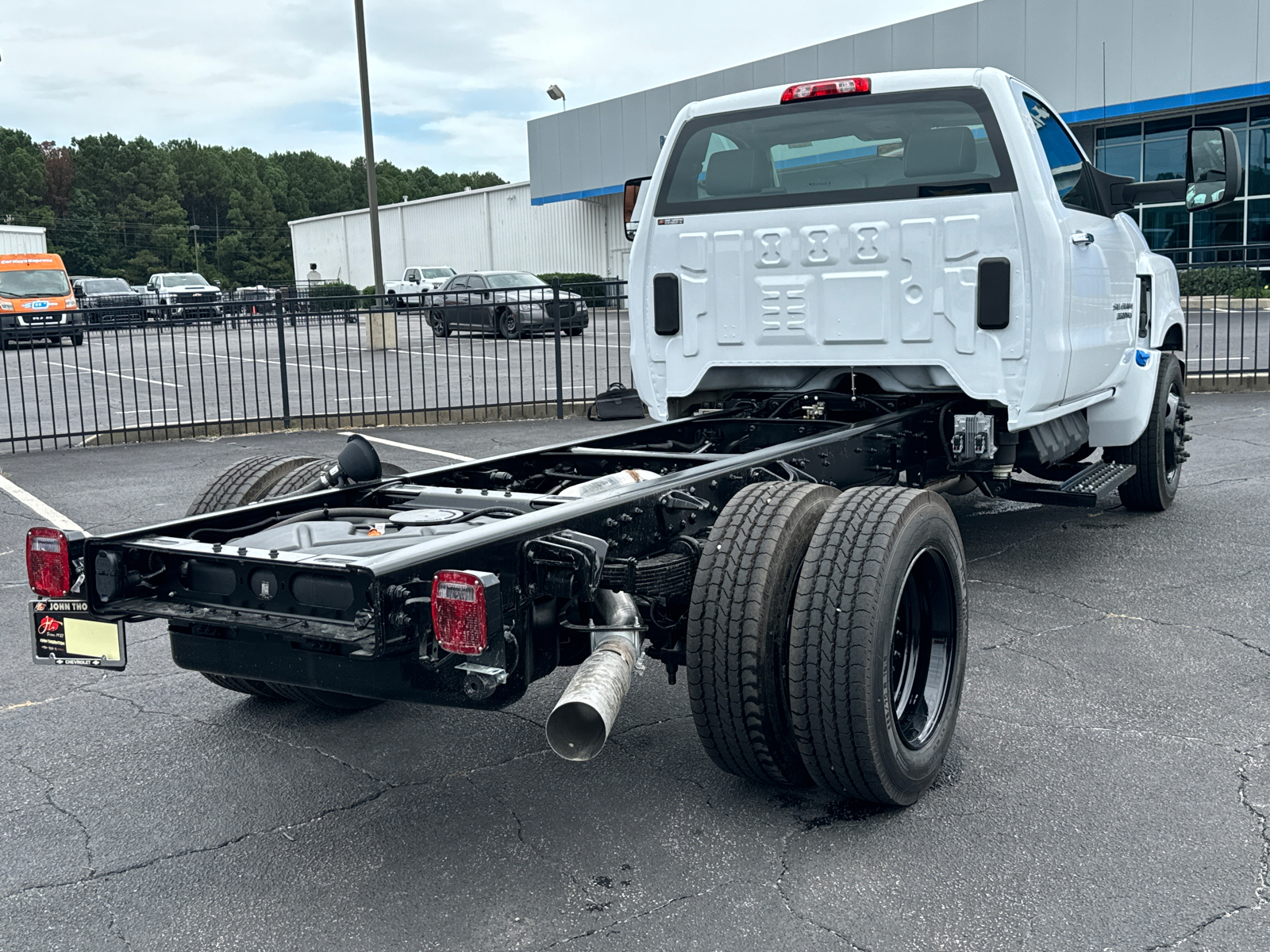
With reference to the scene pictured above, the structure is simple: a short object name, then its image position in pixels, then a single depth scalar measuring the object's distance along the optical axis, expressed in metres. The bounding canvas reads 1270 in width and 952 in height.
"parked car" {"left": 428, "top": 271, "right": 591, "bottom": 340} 13.17
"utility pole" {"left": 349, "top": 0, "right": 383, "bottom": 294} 23.39
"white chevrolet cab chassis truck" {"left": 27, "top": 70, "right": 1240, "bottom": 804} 3.05
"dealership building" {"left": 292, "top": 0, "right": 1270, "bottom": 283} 25.25
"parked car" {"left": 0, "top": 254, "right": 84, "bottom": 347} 29.64
